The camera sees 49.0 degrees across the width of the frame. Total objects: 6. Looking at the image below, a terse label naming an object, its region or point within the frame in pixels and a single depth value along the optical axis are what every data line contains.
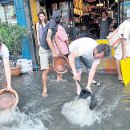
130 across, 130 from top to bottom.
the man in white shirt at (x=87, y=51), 2.44
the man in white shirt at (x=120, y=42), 3.36
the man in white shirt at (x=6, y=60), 2.55
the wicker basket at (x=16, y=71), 4.23
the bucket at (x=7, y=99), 2.58
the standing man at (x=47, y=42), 3.07
